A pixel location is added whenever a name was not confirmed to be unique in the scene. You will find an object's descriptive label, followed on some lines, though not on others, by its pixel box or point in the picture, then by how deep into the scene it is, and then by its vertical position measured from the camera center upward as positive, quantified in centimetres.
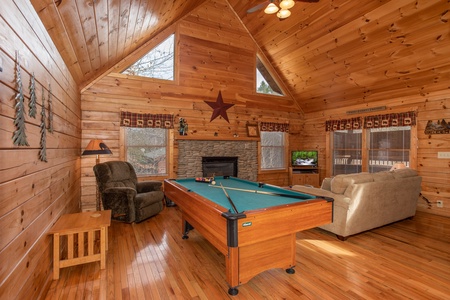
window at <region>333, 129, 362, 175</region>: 626 -7
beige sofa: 332 -72
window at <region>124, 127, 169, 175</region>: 534 -5
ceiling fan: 318 +194
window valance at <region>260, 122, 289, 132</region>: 675 +63
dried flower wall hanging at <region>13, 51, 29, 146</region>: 152 +20
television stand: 668 -82
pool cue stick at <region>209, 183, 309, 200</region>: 259 -53
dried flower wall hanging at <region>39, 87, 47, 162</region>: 206 +6
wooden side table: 241 -96
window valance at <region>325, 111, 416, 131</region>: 511 +66
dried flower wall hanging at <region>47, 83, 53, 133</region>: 232 +36
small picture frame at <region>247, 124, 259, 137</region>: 651 +49
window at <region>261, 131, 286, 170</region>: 706 -6
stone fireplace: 571 -17
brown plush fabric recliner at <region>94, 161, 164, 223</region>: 403 -86
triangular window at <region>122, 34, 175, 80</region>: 537 +195
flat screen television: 677 -29
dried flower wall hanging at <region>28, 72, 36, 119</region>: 178 +35
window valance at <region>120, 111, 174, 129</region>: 511 +60
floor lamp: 411 -2
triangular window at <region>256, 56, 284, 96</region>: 681 +194
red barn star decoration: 608 +105
